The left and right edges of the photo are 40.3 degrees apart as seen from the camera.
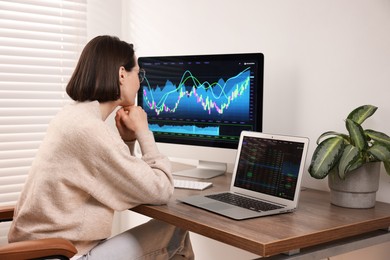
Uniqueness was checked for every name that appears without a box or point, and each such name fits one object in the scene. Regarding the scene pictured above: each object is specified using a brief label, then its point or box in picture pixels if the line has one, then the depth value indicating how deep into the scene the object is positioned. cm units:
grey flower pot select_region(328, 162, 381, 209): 173
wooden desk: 139
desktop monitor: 213
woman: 167
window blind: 284
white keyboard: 205
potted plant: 167
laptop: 172
